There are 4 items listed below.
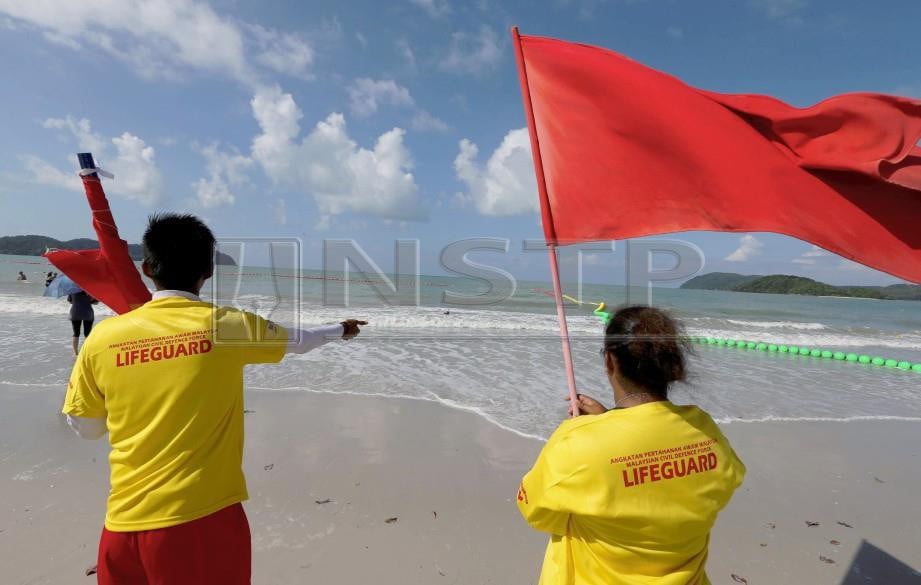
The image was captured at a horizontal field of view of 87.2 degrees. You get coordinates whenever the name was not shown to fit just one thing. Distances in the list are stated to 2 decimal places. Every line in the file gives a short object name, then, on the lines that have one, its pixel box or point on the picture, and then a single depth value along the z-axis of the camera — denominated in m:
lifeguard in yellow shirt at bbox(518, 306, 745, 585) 1.41
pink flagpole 2.02
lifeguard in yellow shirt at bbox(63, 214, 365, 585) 1.73
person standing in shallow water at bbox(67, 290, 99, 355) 8.98
